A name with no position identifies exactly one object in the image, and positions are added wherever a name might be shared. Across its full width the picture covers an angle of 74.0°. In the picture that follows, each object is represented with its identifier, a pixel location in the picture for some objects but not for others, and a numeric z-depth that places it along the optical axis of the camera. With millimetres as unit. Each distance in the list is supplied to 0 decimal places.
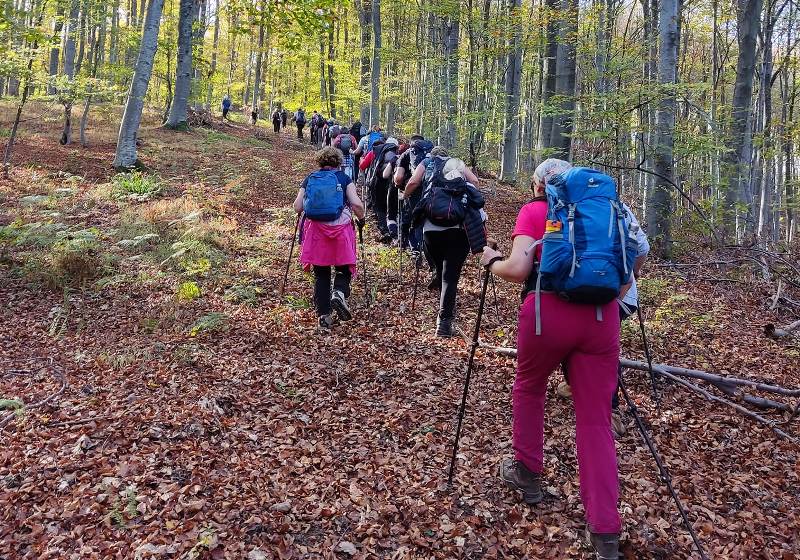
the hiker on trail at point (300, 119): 29484
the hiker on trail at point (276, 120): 31219
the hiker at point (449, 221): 6289
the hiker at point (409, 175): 8586
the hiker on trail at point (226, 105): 31328
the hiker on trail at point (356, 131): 15702
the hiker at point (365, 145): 12582
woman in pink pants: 3021
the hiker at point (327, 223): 6578
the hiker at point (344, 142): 12523
